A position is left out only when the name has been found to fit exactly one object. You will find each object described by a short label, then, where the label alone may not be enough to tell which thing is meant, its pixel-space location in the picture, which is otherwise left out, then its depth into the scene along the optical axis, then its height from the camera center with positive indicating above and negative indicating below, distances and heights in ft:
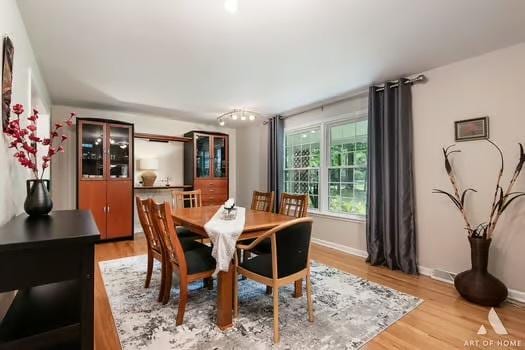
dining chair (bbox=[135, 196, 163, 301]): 7.80 -1.75
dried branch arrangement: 7.72 -0.68
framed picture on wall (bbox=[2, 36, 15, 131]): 4.76 +1.90
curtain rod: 9.98 +3.73
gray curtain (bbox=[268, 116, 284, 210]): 16.14 +1.21
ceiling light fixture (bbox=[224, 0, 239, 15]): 5.51 +3.60
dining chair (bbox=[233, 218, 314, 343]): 5.97 -2.09
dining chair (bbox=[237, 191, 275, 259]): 11.29 -1.07
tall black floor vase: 7.49 -3.09
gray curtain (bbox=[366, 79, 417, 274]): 10.16 -0.20
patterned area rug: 5.92 -3.63
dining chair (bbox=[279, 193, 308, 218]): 9.70 -1.07
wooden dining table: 6.43 -1.37
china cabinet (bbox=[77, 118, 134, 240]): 13.76 +0.28
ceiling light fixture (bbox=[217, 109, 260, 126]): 15.38 +3.78
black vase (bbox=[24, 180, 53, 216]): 5.41 -0.41
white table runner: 6.27 -1.52
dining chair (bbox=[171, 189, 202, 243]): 9.64 -1.15
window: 12.63 +0.61
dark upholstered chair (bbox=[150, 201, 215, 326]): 6.46 -2.18
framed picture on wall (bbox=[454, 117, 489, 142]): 8.50 +1.52
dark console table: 3.27 -1.25
